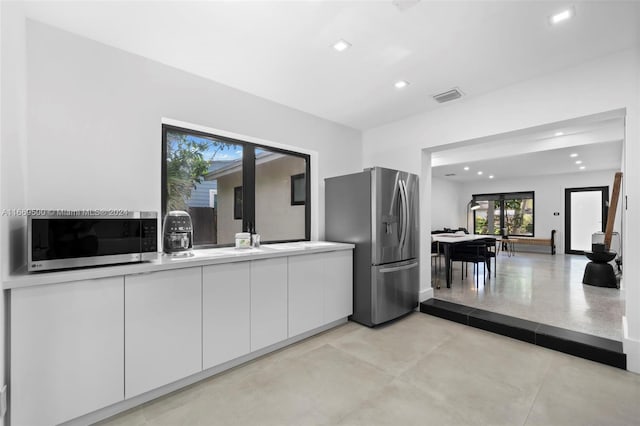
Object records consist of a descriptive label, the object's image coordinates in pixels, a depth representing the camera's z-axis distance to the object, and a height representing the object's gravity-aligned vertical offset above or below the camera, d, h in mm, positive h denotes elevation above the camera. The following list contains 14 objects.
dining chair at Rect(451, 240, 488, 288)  4957 -734
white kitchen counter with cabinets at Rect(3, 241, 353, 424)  1516 -786
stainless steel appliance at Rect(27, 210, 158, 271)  1564 -164
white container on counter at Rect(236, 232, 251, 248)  2840 -288
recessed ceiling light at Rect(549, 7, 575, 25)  1893 +1388
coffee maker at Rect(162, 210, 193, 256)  2246 -179
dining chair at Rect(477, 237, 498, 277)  5280 -642
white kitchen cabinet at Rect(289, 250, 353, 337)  2740 -836
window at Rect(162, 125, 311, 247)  2705 +294
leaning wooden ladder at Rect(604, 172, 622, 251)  4688 +29
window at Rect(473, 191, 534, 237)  9667 -54
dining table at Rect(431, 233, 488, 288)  4637 -569
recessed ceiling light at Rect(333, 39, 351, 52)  2209 +1372
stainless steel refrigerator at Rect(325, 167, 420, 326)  3174 -282
